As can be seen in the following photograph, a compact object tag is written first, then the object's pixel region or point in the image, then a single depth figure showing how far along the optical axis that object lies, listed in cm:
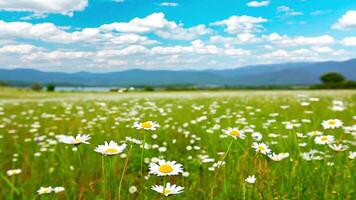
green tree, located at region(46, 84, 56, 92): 6588
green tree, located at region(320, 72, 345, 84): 9506
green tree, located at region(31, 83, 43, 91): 7350
